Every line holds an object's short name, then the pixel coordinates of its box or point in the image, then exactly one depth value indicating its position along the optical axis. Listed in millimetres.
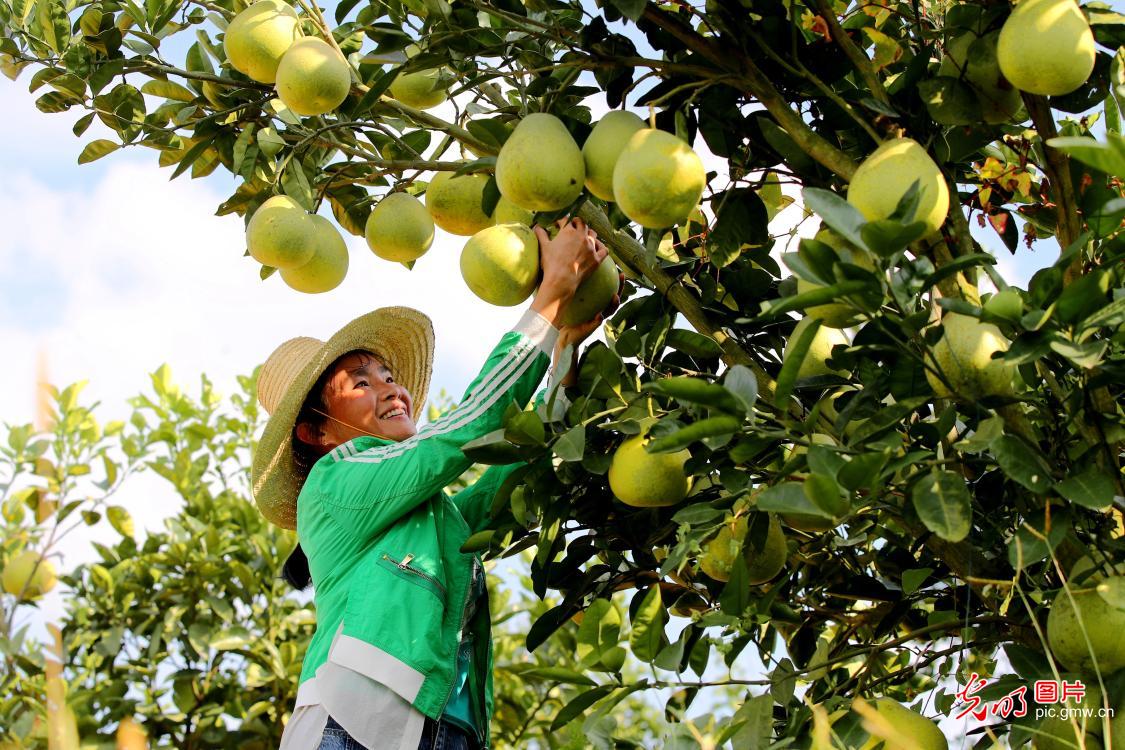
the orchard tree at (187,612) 4086
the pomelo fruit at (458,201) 2389
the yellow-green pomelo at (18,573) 3969
